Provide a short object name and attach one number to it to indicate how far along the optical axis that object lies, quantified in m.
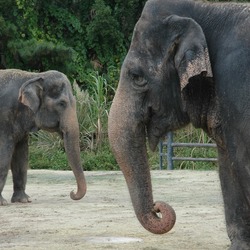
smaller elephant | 12.49
